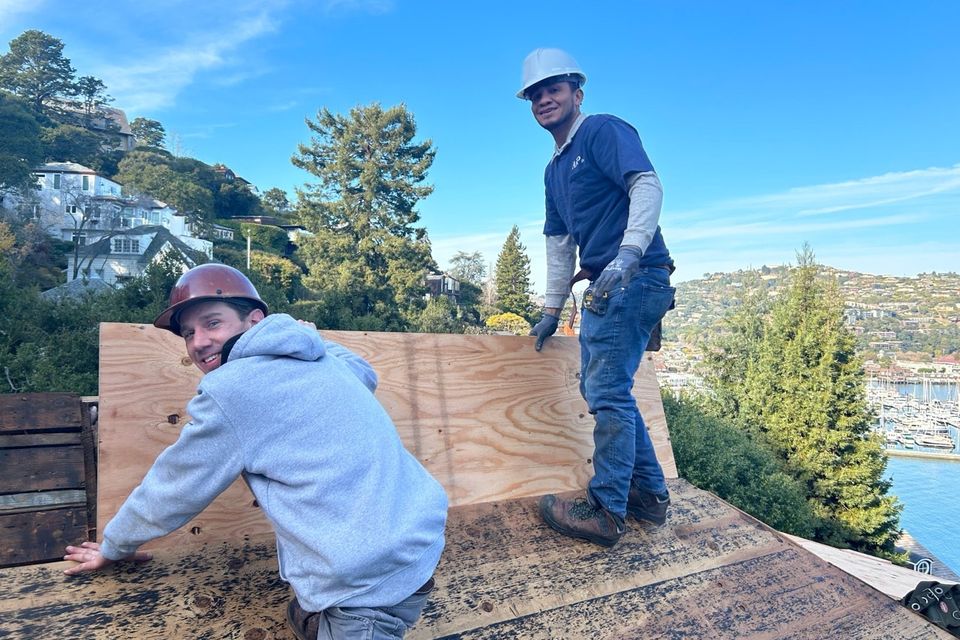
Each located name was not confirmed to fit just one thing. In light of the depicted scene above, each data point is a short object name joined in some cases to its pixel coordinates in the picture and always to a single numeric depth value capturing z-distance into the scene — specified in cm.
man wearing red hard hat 143
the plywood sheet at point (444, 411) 216
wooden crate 231
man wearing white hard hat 246
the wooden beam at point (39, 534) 226
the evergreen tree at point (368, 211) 3192
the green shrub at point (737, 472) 1193
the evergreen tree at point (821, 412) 1616
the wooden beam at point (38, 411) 256
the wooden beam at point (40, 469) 244
